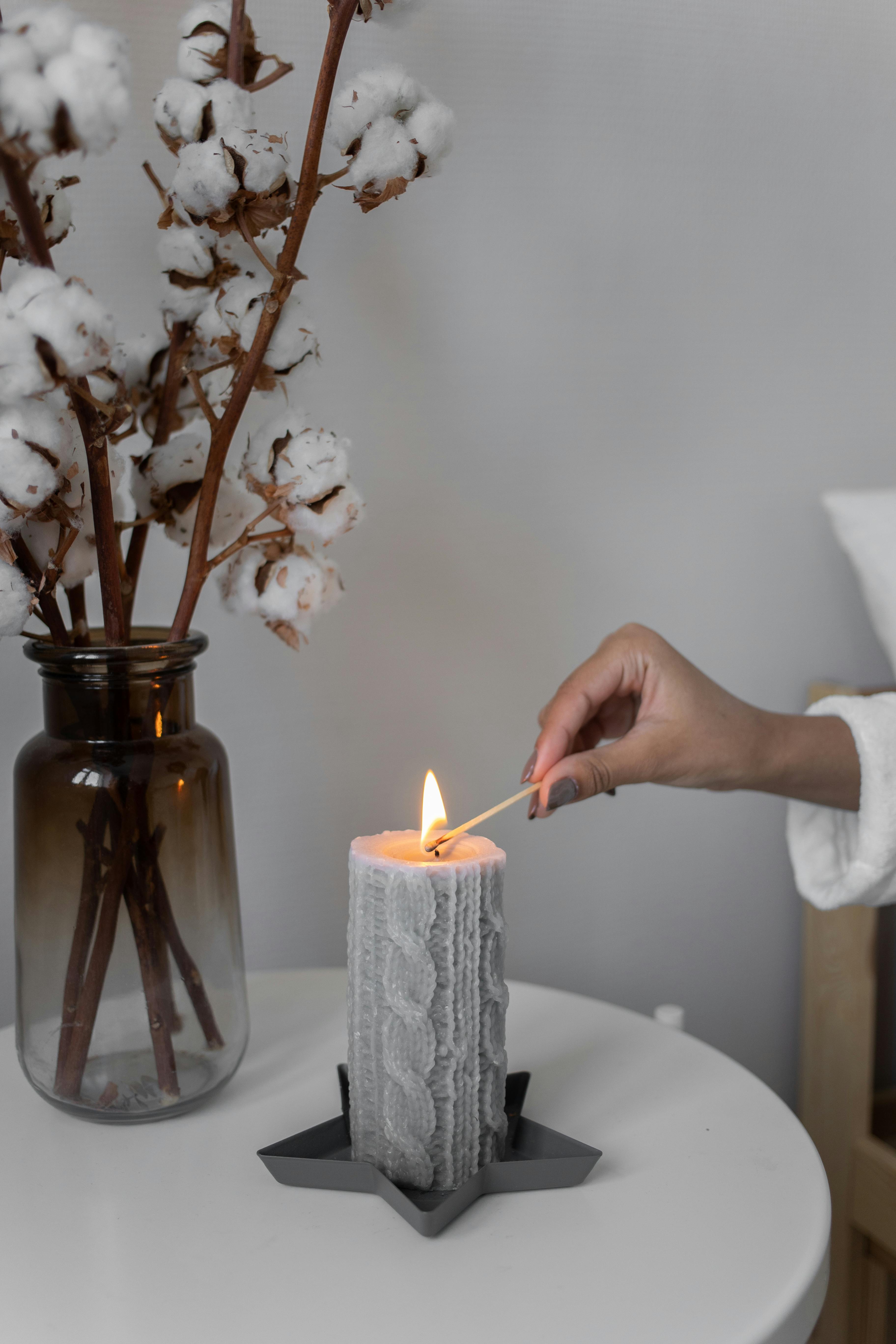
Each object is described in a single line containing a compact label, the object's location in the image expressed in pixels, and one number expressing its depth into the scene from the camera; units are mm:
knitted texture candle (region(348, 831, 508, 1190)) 515
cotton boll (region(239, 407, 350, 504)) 571
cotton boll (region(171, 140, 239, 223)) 537
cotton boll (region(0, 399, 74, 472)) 487
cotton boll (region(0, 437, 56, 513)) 486
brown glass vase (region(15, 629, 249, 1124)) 586
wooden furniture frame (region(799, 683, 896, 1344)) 1041
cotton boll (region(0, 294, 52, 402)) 448
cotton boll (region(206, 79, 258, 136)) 552
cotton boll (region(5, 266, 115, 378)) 442
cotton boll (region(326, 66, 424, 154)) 551
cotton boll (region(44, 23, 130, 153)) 403
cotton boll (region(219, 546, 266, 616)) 617
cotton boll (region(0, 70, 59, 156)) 399
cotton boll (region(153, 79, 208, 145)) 553
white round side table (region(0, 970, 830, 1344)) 461
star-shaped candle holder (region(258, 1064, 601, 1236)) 519
